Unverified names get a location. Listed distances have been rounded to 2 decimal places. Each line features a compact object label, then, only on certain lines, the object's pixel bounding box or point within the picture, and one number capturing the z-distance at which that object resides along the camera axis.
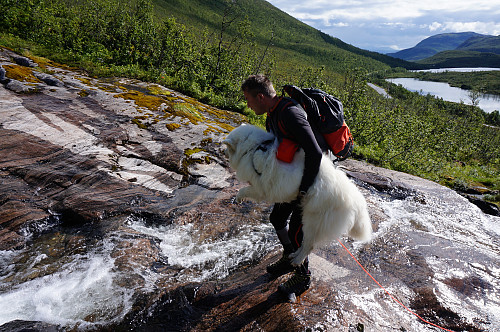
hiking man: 2.63
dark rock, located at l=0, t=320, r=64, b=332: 2.69
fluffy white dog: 2.89
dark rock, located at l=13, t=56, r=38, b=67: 9.80
